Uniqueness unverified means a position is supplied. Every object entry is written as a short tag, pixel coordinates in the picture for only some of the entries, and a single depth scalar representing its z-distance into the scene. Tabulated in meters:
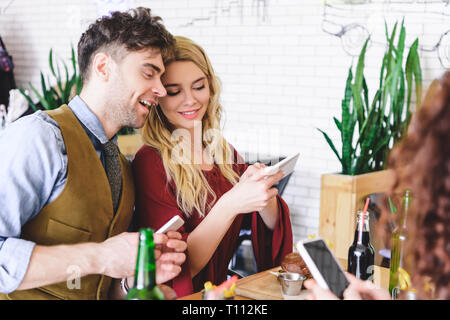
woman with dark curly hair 0.87
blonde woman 1.83
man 1.41
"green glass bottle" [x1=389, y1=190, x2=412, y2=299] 1.39
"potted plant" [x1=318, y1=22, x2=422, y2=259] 3.24
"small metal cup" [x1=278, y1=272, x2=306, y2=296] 1.39
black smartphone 1.18
